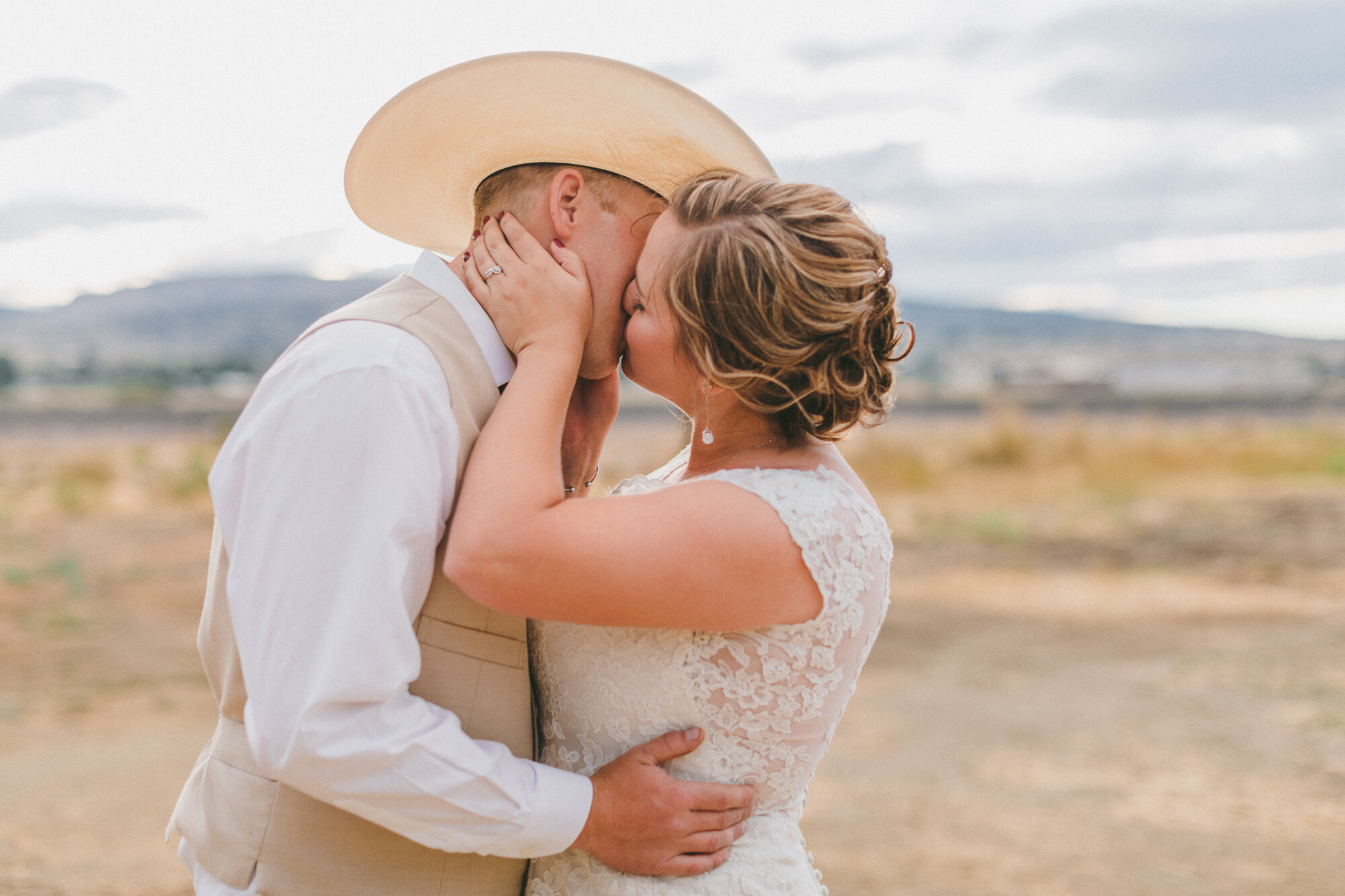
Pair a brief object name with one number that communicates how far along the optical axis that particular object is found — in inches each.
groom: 60.8
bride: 66.8
